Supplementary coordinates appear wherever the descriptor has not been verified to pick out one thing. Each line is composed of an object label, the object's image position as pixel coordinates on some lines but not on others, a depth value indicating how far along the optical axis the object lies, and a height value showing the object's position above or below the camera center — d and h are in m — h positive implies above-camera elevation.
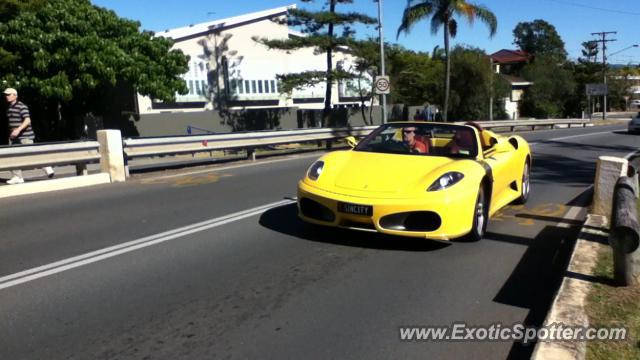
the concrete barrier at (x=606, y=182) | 6.73 -0.99
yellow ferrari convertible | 5.39 -0.74
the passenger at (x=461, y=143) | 6.57 -0.42
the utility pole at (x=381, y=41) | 26.39 +3.24
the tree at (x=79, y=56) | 19.17 +2.57
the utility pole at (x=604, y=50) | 75.86 +6.53
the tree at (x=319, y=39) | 27.52 +3.70
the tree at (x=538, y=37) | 120.06 +13.86
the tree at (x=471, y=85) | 46.97 +1.73
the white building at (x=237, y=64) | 29.59 +3.08
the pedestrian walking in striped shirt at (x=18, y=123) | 10.58 +0.15
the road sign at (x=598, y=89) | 66.14 +1.18
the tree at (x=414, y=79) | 43.34 +2.44
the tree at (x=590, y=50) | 101.30 +9.08
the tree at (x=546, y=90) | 64.12 +1.32
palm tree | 33.03 +5.42
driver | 6.71 -0.39
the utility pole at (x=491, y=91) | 45.71 +1.15
